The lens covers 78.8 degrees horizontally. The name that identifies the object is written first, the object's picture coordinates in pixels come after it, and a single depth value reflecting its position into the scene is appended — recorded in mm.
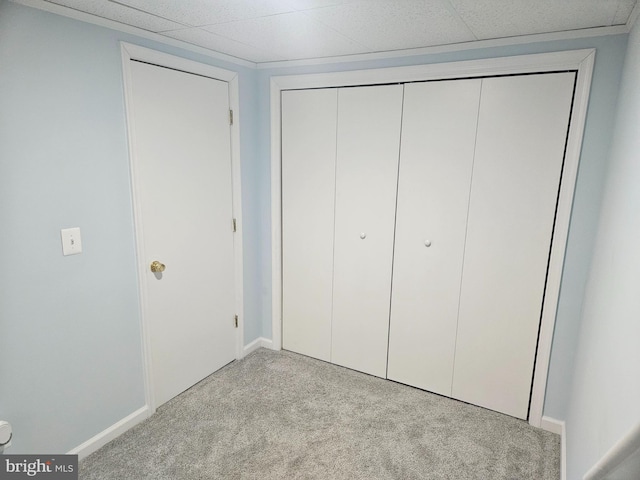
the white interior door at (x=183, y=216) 2164
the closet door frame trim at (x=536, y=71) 1942
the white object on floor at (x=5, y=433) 1622
